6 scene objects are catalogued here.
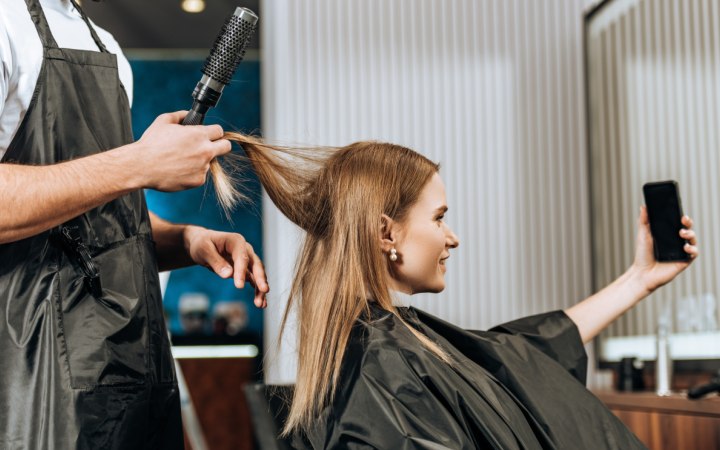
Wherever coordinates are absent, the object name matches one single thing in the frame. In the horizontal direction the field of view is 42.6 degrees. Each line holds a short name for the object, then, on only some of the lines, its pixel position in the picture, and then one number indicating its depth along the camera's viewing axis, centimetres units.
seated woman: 159
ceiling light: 589
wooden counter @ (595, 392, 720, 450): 233
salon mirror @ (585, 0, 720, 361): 293
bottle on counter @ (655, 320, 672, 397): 294
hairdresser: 135
